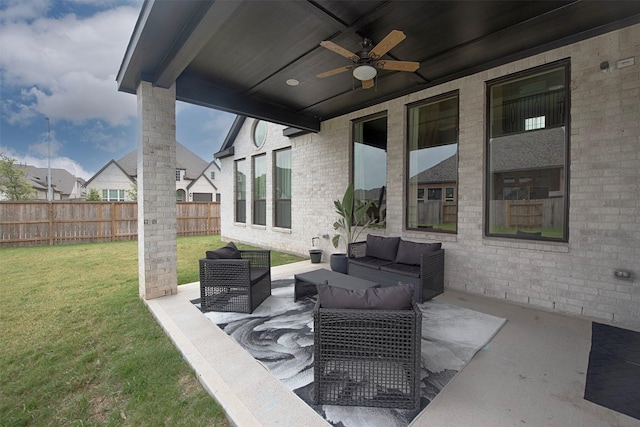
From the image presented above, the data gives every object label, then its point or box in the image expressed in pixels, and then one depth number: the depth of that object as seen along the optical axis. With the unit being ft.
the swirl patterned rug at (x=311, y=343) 6.26
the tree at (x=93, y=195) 63.87
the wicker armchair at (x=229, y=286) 11.85
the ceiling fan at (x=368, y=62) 10.54
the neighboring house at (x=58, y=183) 81.12
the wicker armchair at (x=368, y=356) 6.34
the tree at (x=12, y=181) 52.90
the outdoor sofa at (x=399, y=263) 13.42
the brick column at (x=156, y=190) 13.55
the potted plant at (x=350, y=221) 19.85
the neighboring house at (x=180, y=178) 68.38
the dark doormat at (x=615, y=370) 6.59
